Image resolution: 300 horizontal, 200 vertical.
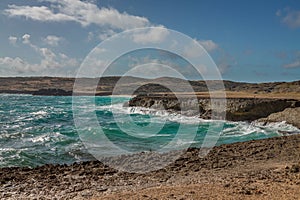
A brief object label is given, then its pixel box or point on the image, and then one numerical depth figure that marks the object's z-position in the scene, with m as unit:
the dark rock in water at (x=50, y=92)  189.25
